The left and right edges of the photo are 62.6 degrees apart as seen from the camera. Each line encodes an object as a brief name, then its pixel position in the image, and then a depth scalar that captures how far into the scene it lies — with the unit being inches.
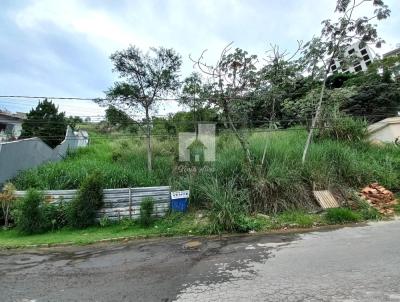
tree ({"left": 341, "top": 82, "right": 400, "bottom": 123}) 839.1
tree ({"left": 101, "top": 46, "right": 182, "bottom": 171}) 442.9
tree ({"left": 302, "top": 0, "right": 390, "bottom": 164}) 454.6
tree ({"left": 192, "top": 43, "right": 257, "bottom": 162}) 408.8
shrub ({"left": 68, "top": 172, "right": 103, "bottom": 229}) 341.7
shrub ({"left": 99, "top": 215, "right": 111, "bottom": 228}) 346.6
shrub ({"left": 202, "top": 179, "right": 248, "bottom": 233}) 317.7
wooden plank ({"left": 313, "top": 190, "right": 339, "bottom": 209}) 374.9
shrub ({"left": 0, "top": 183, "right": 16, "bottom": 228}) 352.2
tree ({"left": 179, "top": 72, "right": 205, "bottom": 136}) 473.7
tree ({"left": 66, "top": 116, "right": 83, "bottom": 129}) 836.4
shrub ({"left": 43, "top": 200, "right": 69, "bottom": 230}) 345.1
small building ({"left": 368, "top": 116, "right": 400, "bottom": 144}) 612.7
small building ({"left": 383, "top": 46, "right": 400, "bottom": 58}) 1304.4
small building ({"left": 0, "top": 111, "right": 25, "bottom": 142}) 1002.1
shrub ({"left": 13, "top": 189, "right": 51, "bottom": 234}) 332.8
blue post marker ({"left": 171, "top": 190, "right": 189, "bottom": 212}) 362.3
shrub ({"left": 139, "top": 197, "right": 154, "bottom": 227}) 345.1
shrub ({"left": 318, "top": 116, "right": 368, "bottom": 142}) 552.4
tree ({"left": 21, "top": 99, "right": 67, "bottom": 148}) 698.8
